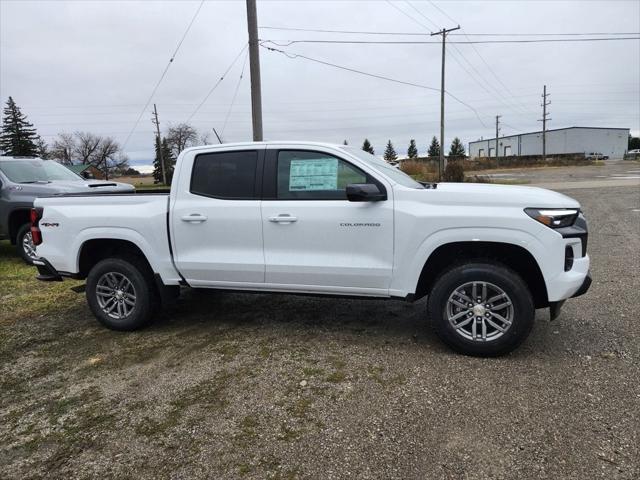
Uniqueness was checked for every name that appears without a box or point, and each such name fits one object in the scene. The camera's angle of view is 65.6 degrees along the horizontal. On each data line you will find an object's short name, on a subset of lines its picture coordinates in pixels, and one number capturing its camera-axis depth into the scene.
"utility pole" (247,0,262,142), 12.78
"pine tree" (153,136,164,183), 78.12
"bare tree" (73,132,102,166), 85.38
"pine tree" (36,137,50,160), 71.48
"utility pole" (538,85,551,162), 77.44
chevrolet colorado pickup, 3.94
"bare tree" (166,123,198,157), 67.54
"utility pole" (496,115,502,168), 89.19
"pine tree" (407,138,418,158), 112.49
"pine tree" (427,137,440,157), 103.75
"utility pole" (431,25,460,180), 32.06
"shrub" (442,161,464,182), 27.52
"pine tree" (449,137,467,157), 101.15
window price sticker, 4.41
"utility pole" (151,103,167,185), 70.19
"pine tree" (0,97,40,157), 66.94
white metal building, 92.88
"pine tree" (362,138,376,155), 88.14
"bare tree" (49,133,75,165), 81.94
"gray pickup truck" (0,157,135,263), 8.88
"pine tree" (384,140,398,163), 106.69
